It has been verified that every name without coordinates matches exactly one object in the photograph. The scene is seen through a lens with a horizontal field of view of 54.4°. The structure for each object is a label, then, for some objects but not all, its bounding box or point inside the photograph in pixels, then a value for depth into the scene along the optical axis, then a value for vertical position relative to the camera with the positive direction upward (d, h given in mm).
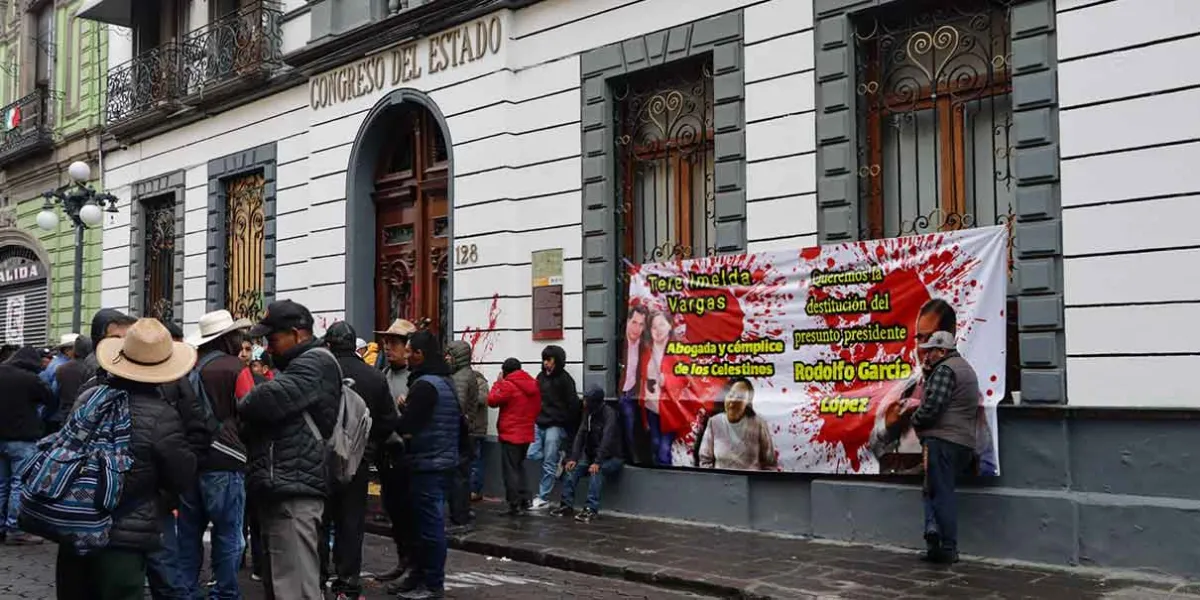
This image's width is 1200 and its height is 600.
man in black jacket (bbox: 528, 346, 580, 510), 12000 -626
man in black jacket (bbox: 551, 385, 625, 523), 11648 -993
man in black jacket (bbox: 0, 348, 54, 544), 10703 -638
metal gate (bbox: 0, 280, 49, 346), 23891 +845
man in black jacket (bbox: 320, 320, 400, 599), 7480 -843
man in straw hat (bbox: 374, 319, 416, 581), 7945 -867
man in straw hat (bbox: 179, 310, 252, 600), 6887 -818
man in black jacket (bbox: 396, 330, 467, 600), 7820 -625
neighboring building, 22156 +4166
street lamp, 17062 +2268
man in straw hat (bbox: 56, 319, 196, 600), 5152 -508
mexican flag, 24516 +5017
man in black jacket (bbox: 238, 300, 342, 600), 6148 -574
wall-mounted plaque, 12797 +648
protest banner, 9438 +40
